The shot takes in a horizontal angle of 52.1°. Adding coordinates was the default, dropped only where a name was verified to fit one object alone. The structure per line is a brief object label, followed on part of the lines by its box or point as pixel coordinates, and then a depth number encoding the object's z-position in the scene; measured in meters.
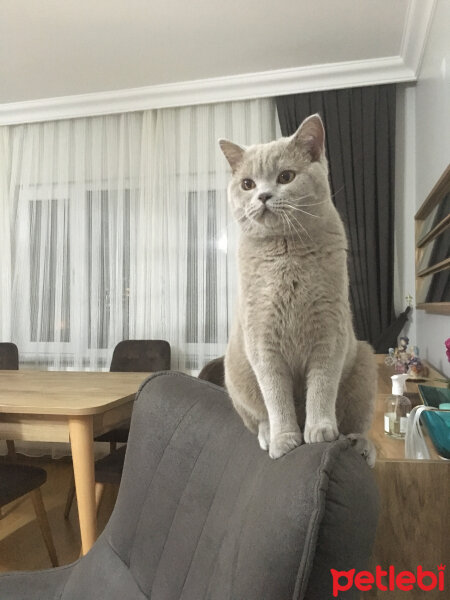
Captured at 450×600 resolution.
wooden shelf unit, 1.82
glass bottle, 1.31
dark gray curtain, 2.93
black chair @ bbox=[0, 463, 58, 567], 1.83
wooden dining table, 1.68
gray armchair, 0.58
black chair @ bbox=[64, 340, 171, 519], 2.94
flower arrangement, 2.06
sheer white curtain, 3.29
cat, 0.78
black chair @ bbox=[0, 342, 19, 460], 3.06
